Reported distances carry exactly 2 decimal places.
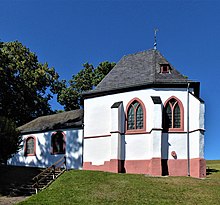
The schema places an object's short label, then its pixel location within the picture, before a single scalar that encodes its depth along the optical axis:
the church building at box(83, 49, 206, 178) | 23.97
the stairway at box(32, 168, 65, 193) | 19.91
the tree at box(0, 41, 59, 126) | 38.97
